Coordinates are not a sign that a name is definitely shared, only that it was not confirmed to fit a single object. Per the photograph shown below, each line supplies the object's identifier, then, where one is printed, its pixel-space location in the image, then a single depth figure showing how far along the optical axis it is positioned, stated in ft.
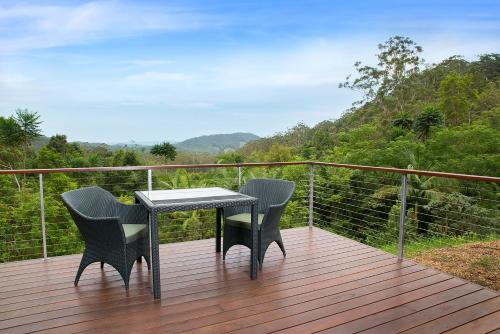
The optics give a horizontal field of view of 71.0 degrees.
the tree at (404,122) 54.13
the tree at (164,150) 64.28
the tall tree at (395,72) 65.41
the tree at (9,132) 51.01
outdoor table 9.03
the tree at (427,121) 50.24
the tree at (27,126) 52.44
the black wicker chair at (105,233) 9.09
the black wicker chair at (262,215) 10.92
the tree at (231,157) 52.75
